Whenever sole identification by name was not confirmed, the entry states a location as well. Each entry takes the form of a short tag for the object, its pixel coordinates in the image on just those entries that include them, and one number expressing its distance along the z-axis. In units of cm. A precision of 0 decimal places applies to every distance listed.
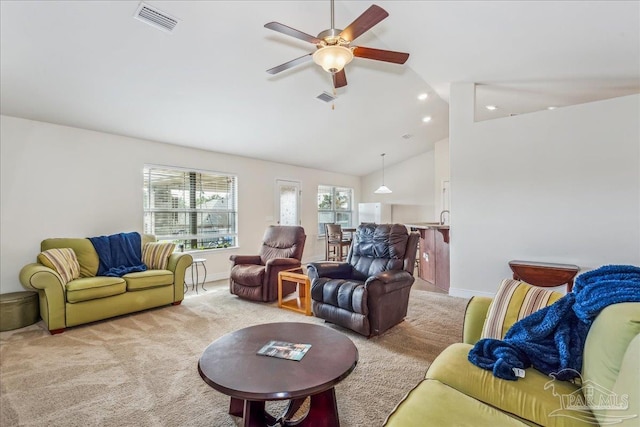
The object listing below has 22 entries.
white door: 693
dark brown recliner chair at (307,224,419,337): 293
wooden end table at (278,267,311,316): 375
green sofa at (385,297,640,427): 104
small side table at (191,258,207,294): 511
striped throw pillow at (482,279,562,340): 178
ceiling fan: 217
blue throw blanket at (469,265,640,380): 132
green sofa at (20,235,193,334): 314
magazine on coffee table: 169
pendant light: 790
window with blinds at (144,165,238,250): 493
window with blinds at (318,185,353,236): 823
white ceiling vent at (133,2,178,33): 267
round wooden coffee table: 140
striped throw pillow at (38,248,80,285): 334
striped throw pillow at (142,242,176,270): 416
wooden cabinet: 487
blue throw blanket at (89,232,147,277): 387
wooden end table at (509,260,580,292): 346
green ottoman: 322
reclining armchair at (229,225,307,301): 419
